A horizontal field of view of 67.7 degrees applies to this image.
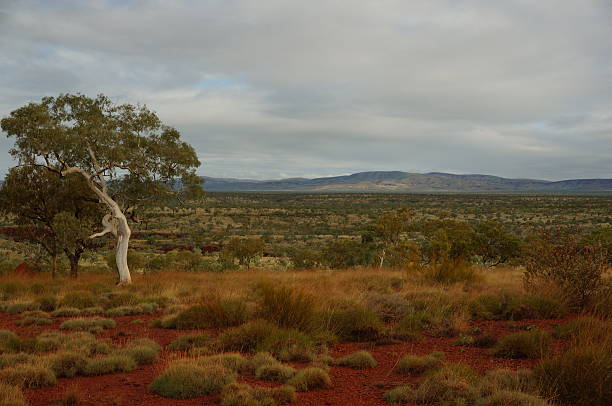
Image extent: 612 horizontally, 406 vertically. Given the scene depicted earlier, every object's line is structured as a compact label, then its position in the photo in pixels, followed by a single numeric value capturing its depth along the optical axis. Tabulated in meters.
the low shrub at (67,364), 6.79
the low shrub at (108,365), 6.88
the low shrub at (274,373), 6.61
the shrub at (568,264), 10.43
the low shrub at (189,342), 8.06
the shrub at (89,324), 9.45
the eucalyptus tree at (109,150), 14.32
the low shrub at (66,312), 11.02
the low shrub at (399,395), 5.78
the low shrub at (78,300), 11.75
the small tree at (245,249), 28.84
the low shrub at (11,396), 5.31
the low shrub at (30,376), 6.25
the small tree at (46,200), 16.31
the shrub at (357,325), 9.01
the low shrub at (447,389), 5.59
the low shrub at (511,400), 5.21
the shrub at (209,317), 9.61
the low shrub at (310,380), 6.30
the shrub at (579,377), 5.61
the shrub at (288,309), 8.86
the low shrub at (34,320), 10.07
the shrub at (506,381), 5.78
